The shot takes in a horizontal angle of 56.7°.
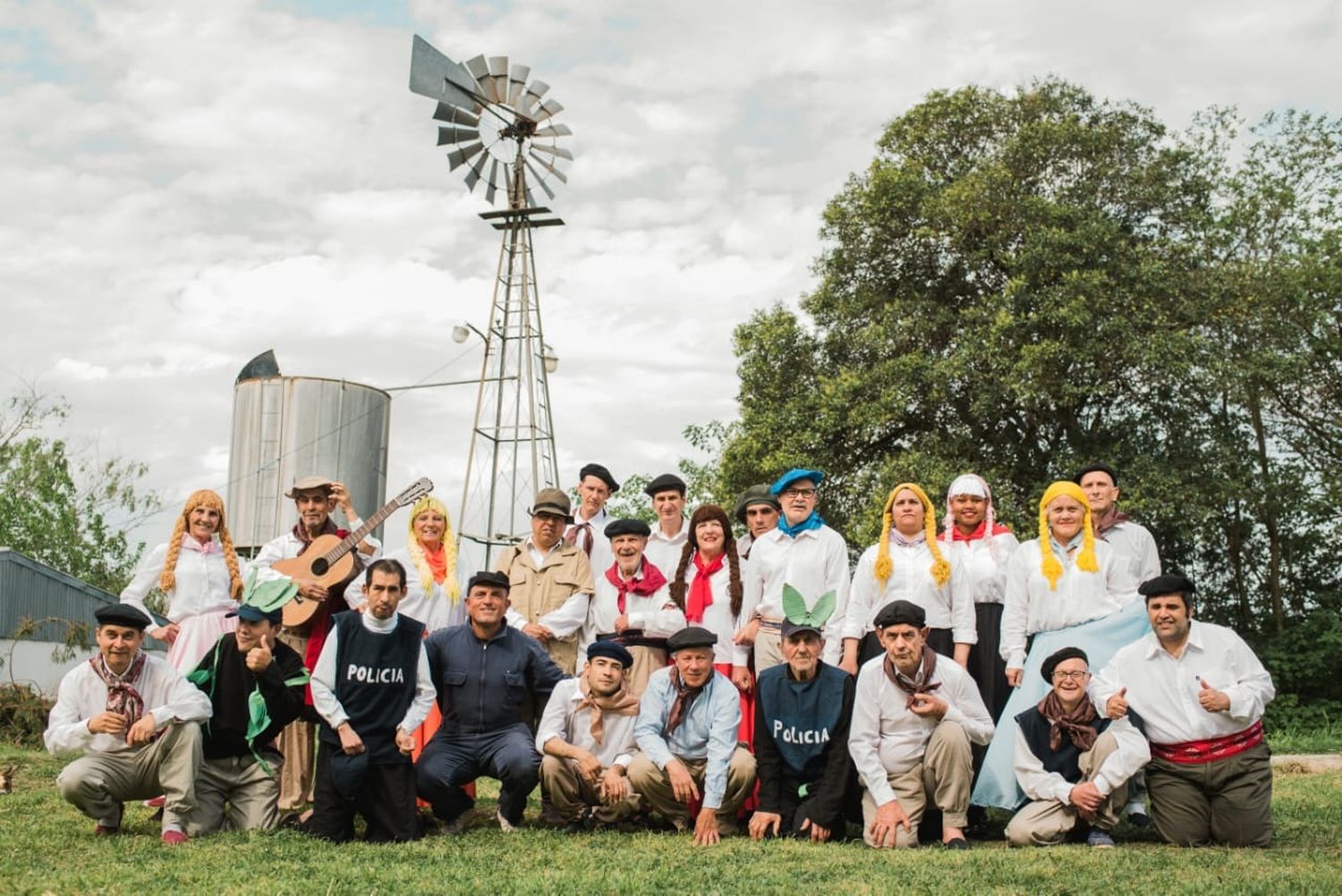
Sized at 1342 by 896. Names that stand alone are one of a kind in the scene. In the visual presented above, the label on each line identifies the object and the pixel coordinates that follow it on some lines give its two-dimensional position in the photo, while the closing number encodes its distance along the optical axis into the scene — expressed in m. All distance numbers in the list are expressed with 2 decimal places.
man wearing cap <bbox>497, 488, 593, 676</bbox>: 8.07
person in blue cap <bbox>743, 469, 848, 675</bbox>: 7.73
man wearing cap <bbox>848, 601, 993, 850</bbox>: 6.68
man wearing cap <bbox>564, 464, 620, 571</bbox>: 8.77
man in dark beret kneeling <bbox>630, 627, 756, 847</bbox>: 7.01
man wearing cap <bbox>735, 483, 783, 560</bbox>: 8.30
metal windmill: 17.80
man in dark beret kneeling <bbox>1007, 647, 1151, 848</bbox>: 6.52
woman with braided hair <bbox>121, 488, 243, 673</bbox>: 7.87
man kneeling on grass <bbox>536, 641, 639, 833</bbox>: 7.12
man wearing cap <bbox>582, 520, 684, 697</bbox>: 7.89
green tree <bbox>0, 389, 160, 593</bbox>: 39.84
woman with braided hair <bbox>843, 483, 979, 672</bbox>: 7.45
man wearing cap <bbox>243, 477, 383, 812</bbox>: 7.74
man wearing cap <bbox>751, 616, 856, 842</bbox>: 6.88
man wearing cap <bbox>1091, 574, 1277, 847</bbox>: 6.54
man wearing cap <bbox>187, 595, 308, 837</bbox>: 7.13
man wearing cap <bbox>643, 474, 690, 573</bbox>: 8.48
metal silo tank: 17.22
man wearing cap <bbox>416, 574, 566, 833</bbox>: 7.18
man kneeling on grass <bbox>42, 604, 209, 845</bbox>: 6.79
